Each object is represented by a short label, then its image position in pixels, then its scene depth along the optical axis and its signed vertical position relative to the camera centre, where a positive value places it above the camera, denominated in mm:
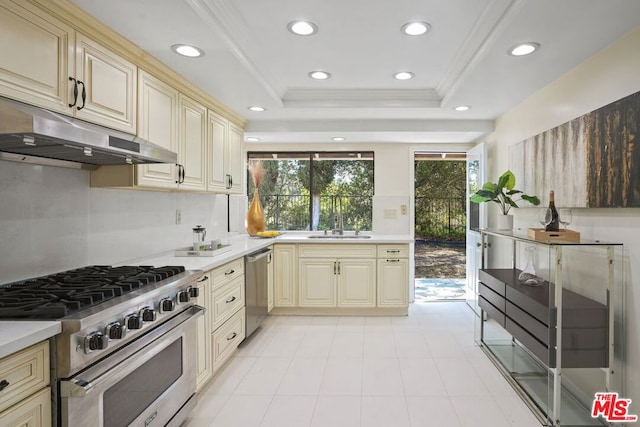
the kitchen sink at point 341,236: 4512 -304
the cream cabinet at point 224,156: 3301 +552
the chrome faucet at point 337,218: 4727 -77
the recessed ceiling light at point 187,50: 2195 +993
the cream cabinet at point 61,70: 1458 +661
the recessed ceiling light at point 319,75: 2978 +1142
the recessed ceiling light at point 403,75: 2988 +1143
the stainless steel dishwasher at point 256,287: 3254 -721
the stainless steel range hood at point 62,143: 1235 +285
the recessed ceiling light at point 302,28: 2172 +1124
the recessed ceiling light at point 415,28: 2174 +1124
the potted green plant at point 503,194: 3133 +165
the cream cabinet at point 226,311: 2572 -761
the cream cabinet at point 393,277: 4125 -730
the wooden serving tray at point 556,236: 2155 -135
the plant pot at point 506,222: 3233 -80
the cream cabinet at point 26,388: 1062 -551
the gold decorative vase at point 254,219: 4445 -89
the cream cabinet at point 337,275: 4148 -722
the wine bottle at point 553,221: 2357 -50
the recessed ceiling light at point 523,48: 2160 +1002
